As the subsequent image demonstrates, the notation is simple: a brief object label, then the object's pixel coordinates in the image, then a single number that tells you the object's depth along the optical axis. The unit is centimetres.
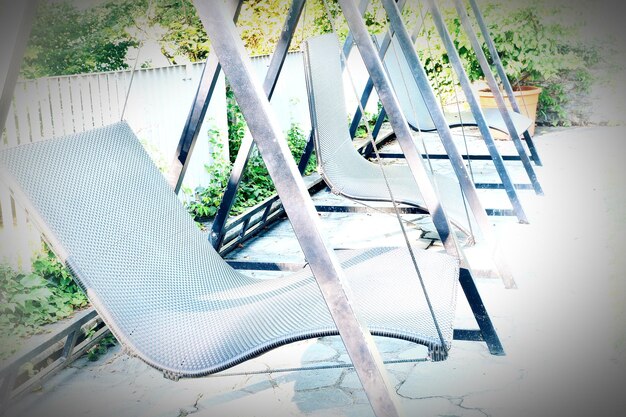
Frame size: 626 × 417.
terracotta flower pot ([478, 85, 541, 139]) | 898
